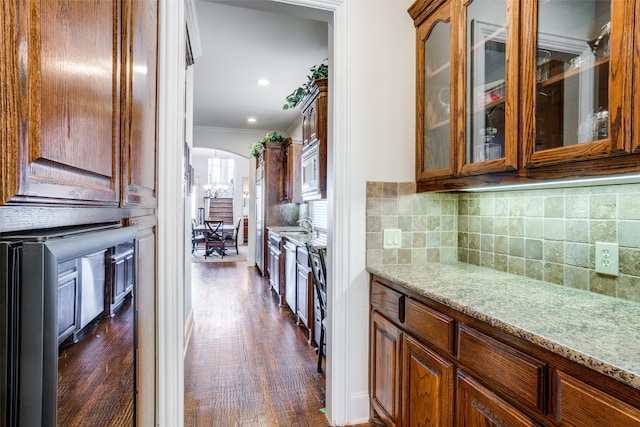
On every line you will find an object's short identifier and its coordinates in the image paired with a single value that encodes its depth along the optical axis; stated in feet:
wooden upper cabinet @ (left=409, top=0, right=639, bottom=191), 3.33
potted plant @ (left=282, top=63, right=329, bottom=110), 10.56
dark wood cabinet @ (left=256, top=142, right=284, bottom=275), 18.99
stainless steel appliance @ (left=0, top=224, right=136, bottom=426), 1.59
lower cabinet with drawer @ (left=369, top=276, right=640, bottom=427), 2.66
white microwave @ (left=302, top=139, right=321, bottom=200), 11.24
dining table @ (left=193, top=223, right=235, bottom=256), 29.06
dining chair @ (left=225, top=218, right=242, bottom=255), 30.32
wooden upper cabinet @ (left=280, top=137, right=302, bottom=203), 16.56
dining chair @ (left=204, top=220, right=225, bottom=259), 28.53
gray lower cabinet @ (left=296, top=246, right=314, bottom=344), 10.34
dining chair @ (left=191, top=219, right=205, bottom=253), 30.02
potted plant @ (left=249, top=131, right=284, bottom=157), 19.03
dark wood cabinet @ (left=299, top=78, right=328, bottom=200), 10.71
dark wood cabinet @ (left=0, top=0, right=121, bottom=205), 1.57
